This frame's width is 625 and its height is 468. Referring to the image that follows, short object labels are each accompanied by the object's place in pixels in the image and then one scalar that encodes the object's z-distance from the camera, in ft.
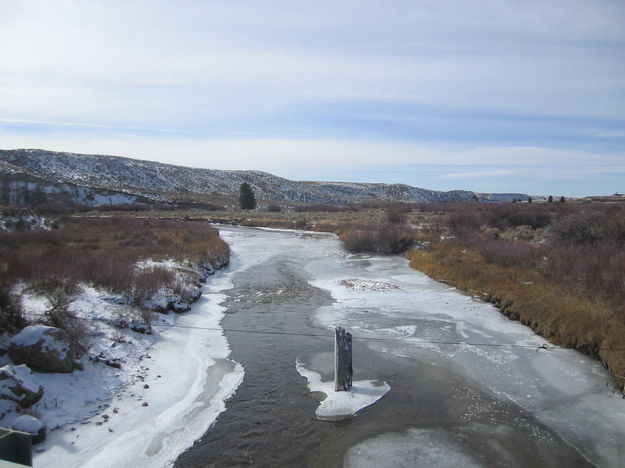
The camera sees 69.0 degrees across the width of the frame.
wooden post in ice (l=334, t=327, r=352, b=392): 29.32
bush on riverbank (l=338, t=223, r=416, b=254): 102.32
